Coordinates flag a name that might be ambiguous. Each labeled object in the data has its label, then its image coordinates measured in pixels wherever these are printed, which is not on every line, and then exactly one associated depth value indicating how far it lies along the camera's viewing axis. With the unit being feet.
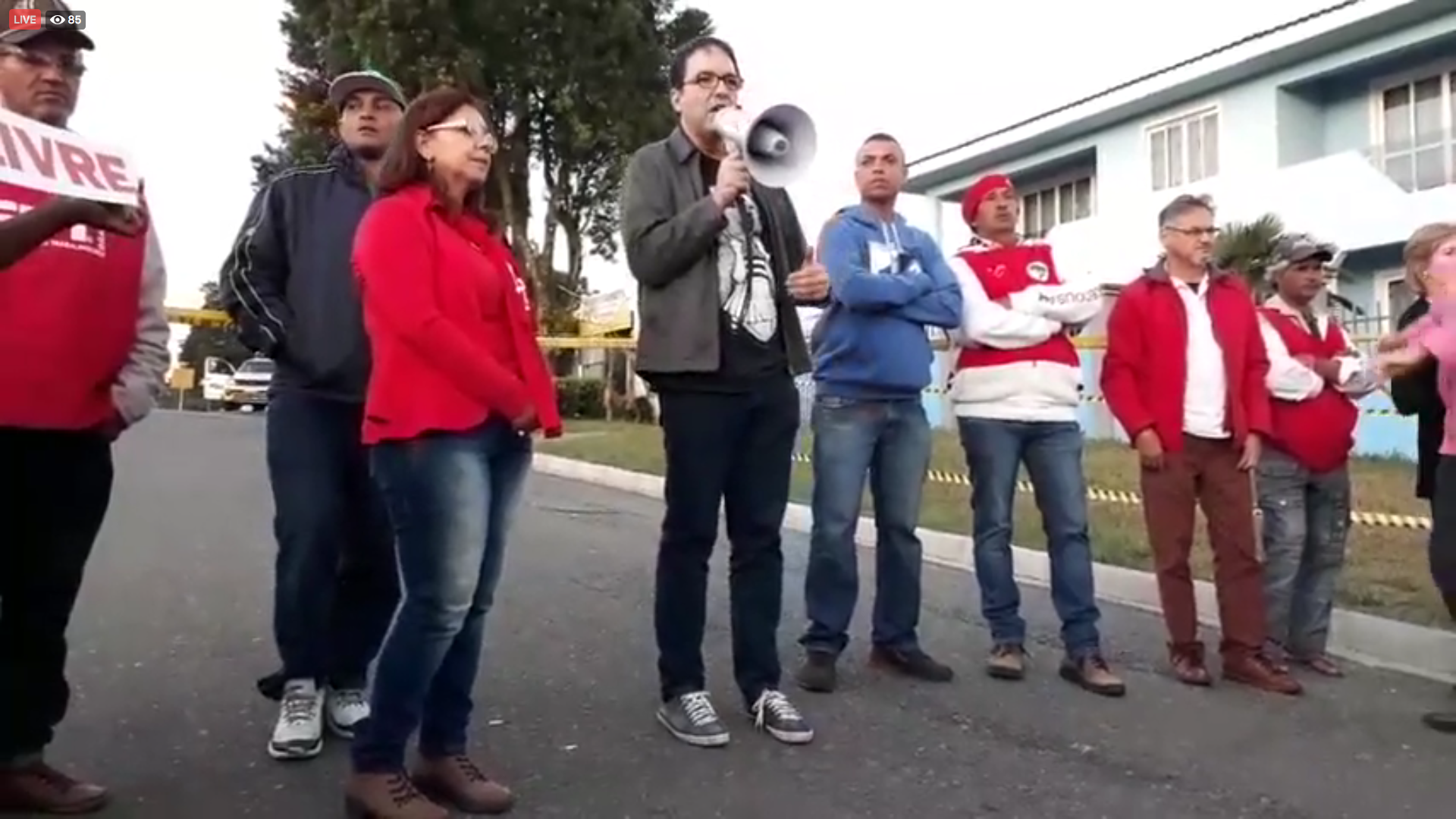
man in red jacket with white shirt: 18.06
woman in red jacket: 11.35
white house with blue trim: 68.03
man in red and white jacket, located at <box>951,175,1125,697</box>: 17.70
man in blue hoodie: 17.08
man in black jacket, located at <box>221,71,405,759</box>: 13.50
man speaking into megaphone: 14.21
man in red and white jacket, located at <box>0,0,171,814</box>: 11.29
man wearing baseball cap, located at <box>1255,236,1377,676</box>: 18.97
